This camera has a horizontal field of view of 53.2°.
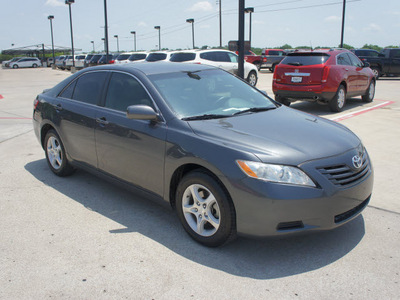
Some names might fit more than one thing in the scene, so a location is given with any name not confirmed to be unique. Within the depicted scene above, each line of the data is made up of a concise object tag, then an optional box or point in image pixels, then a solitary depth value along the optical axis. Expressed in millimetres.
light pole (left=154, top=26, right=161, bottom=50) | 58938
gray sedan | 3152
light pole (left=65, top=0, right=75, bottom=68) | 38350
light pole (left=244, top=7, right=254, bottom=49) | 41031
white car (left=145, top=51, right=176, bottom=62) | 19538
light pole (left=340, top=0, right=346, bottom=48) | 30688
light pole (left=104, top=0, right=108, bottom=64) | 26922
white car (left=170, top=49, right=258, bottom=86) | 17141
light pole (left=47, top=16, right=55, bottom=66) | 55006
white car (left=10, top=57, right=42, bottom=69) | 58719
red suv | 10219
